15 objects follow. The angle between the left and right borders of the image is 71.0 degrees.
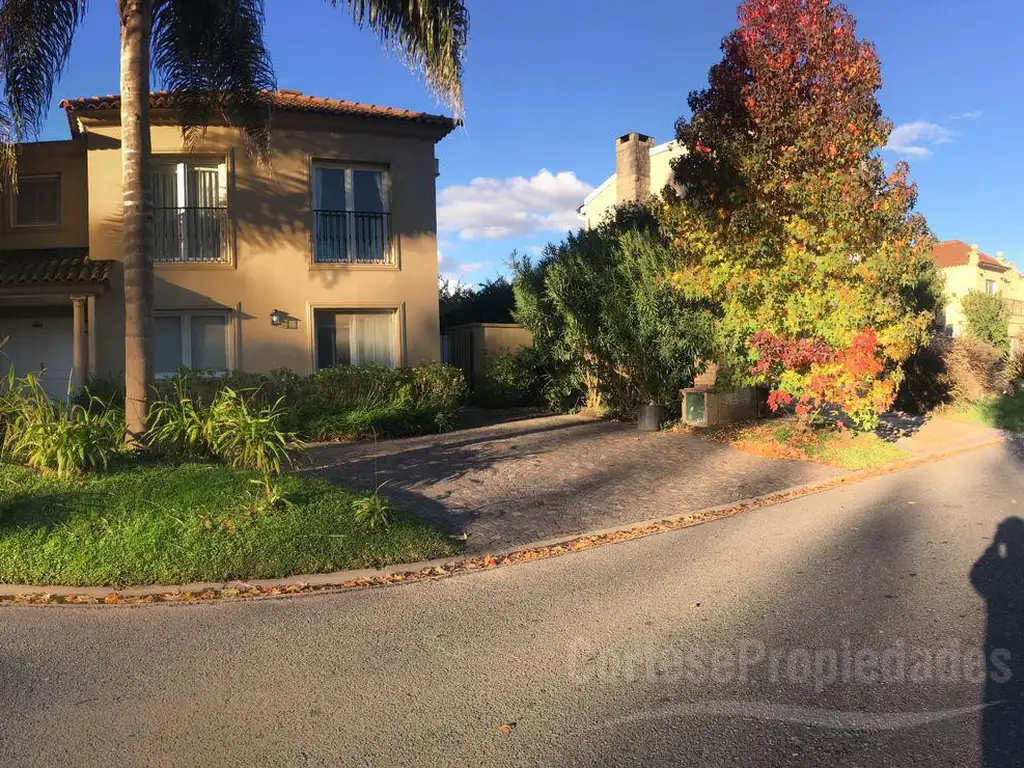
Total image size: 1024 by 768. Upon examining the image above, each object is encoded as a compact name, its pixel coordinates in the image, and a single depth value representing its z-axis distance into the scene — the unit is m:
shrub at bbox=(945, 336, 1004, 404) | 18.42
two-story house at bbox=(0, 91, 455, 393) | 13.48
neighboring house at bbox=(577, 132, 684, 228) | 21.86
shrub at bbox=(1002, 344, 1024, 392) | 21.48
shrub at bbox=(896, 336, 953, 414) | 18.41
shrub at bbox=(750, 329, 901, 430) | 10.18
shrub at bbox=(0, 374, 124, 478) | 6.93
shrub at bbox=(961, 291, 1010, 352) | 29.11
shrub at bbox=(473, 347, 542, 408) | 15.71
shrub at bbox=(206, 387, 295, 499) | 7.50
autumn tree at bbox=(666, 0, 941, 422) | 10.34
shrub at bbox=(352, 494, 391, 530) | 6.27
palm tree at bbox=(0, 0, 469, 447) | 7.86
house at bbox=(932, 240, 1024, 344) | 40.00
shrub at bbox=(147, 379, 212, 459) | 7.86
